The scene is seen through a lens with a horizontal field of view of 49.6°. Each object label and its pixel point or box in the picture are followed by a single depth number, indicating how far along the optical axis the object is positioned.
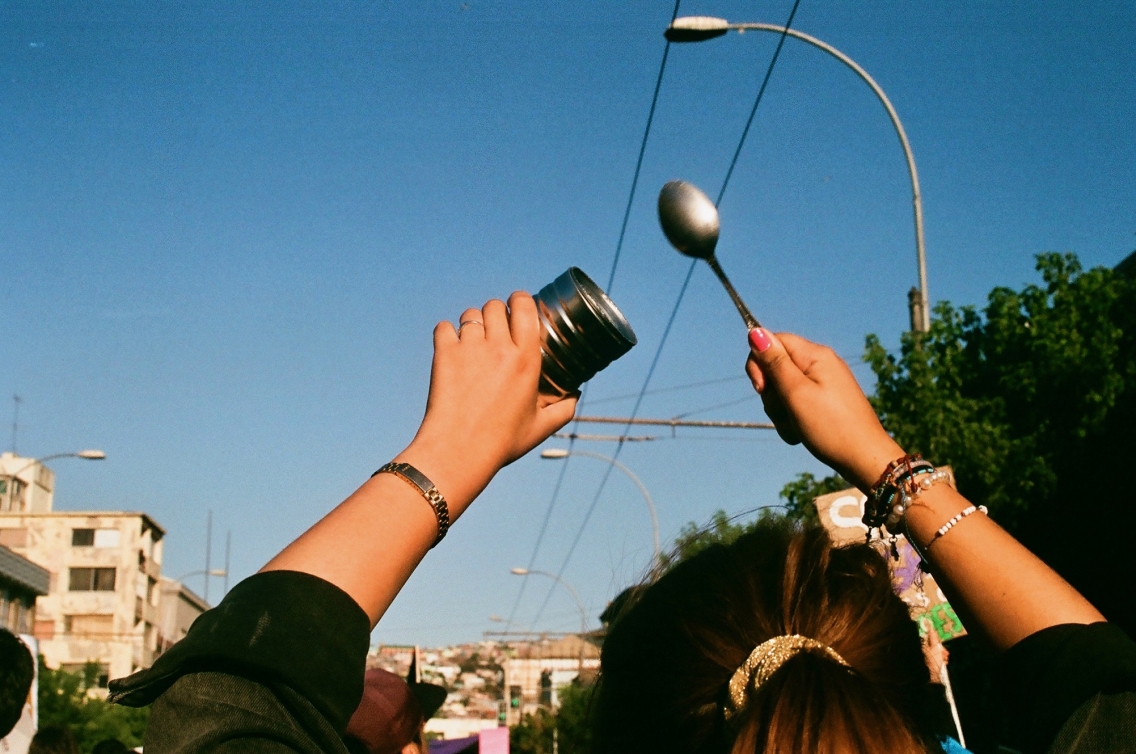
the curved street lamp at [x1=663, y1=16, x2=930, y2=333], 10.76
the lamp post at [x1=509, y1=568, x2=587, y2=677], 41.04
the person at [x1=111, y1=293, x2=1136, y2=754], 0.98
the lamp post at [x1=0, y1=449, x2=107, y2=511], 32.03
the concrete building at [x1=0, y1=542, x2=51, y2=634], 51.75
